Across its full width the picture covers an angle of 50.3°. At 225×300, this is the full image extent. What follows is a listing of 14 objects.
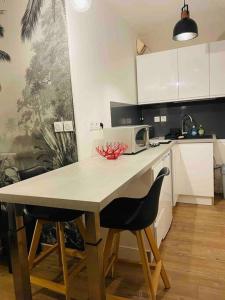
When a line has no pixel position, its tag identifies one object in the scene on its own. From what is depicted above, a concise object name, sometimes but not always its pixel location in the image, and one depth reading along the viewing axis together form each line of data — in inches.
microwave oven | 84.6
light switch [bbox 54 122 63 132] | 82.2
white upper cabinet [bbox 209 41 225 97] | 121.0
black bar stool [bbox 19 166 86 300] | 59.7
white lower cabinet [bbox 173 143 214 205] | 120.1
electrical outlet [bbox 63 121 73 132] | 81.1
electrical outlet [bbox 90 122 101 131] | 90.0
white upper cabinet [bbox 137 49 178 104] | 130.9
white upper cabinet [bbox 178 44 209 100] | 124.1
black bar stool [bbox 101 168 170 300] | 52.7
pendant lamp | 93.7
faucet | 140.8
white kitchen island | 40.9
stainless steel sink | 127.5
